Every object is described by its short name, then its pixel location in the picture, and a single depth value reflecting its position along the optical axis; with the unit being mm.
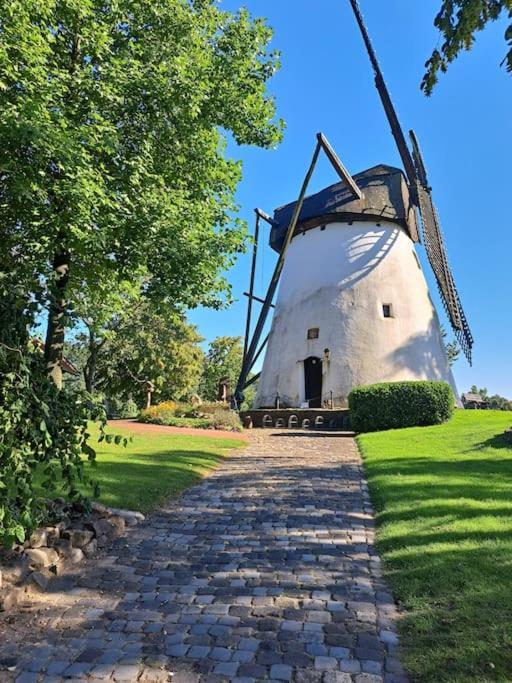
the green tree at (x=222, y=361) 55219
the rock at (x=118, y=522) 5333
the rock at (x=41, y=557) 3996
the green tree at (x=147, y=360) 35562
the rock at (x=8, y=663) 2729
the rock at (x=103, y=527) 4971
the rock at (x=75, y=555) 4386
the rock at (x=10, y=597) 3406
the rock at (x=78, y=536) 4586
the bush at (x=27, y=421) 3363
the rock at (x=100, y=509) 5506
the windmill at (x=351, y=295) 24391
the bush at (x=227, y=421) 18875
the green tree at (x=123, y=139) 6176
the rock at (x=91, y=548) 4629
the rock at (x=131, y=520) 5660
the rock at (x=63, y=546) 4367
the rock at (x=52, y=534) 4434
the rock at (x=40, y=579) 3785
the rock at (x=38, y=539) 4219
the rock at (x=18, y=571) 3635
